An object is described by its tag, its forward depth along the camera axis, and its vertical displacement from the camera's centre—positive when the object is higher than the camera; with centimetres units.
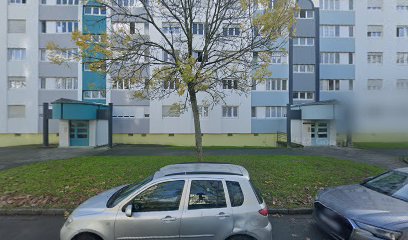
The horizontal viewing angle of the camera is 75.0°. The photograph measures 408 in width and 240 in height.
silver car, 393 -137
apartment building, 2502 +481
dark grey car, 380 -141
